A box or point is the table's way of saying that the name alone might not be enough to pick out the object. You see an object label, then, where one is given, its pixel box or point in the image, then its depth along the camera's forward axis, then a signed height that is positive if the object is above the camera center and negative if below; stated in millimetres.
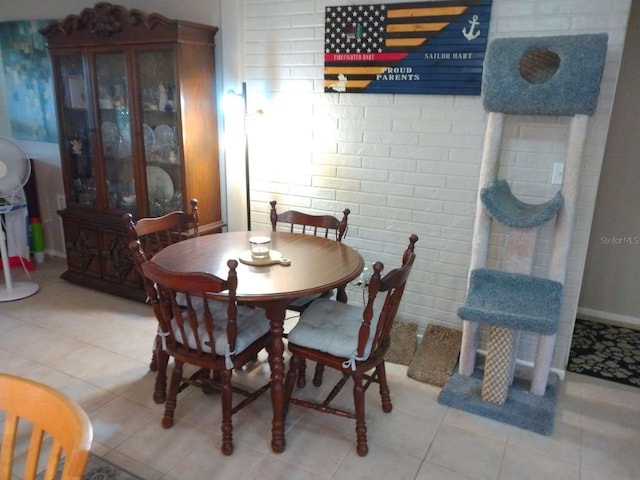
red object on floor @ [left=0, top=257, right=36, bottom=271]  4031 -1168
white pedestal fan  3430 -429
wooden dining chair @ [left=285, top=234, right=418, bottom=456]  1905 -872
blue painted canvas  3797 +320
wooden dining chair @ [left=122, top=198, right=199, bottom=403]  2290 -549
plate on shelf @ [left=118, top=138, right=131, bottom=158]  3348 -171
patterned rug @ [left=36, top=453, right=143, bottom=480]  1861 -1332
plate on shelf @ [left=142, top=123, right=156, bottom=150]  3180 -79
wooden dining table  1924 -611
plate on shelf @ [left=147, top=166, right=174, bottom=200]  3271 -399
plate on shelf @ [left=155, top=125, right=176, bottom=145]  3137 -70
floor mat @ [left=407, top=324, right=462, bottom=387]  2570 -1223
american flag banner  2443 +440
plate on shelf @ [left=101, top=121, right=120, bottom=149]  3371 -83
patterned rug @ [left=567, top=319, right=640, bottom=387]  2670 -1260
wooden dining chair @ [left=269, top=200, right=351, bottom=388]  2500 -544
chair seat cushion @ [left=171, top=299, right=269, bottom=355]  1978 -851
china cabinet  2980 -30
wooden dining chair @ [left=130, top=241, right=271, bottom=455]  1771 -850
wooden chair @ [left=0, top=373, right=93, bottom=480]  896 -573
